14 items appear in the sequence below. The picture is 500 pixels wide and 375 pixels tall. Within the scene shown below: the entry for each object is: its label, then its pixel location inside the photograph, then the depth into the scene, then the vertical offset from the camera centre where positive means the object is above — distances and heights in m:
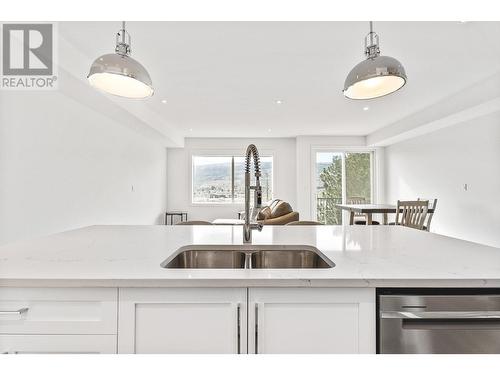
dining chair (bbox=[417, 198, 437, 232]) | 3.78 -0.38
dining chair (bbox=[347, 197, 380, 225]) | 6.99 -0.17
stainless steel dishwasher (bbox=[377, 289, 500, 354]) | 0.86 -0.39
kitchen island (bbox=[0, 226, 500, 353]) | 0.85 -0.35
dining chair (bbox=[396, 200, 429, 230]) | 3.69 -0.26
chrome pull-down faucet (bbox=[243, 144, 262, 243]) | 1.38 -0.03
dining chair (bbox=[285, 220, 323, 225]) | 2.87 -0.30
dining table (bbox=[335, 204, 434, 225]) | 3.94 -0.23
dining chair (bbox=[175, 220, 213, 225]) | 2.61 -0.27
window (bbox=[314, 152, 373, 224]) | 7.23 +0.31
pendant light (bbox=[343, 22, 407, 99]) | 1.50 +0.66
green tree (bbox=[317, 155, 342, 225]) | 7.23 +0.00
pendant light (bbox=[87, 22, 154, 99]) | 1.41 +0.62
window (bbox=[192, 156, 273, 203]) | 7.59 +0.38
